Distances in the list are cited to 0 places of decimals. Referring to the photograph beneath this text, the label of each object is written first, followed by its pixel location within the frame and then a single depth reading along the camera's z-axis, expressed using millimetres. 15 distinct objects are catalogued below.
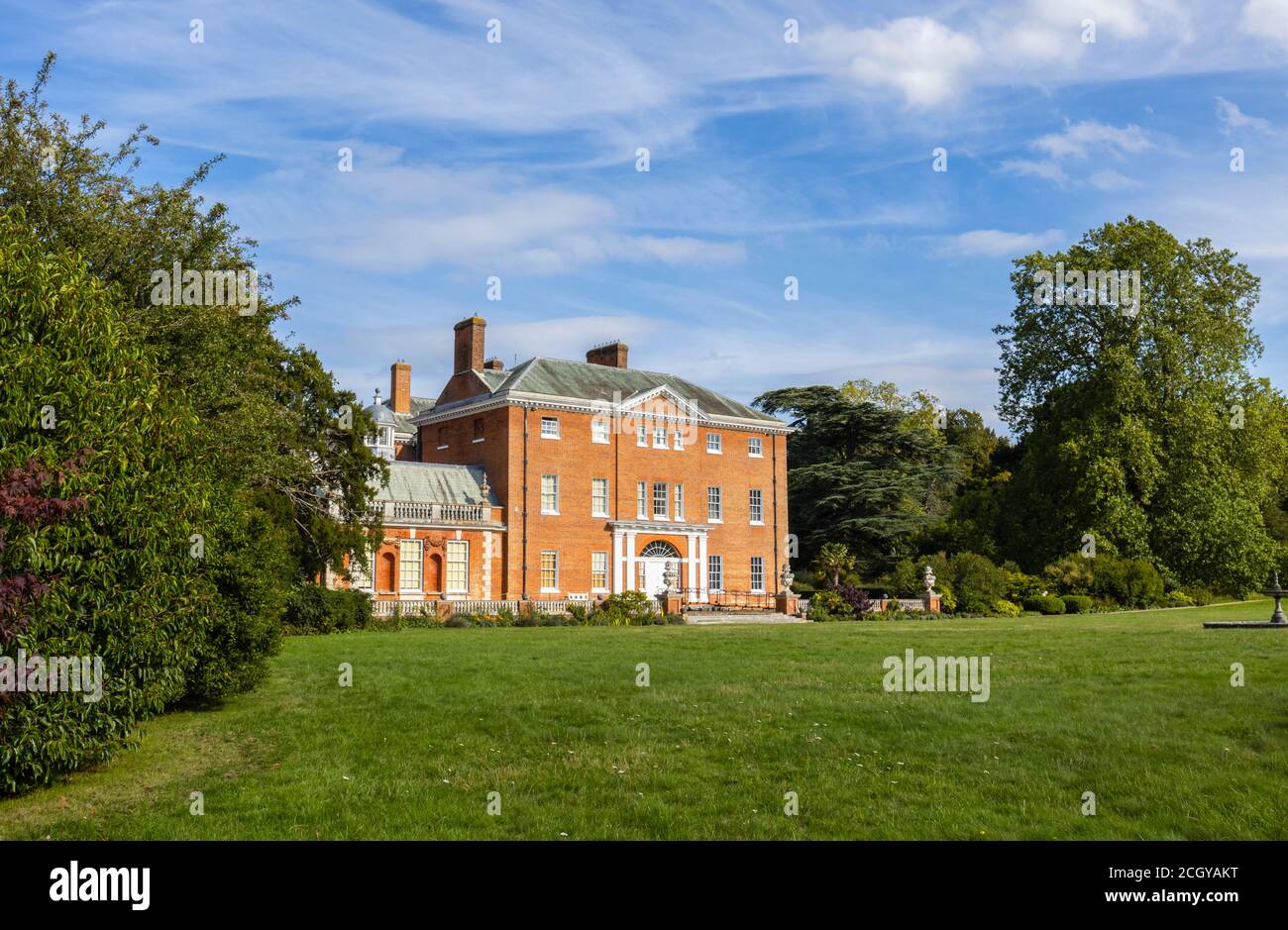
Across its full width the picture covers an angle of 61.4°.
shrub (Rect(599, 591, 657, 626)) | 39031
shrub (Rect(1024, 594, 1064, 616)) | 42125
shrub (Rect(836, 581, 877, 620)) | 42406
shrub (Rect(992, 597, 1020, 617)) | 42031
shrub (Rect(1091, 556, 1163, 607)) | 42938
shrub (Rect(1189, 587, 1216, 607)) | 44750
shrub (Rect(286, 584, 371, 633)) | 31406
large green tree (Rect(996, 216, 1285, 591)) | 44375
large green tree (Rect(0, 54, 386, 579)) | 16500
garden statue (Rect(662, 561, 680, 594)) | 51531
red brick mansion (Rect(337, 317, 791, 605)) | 46125
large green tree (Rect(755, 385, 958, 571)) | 59844
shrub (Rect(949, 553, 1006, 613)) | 43125
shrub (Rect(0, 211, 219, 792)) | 9492
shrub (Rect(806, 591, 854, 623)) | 41969
